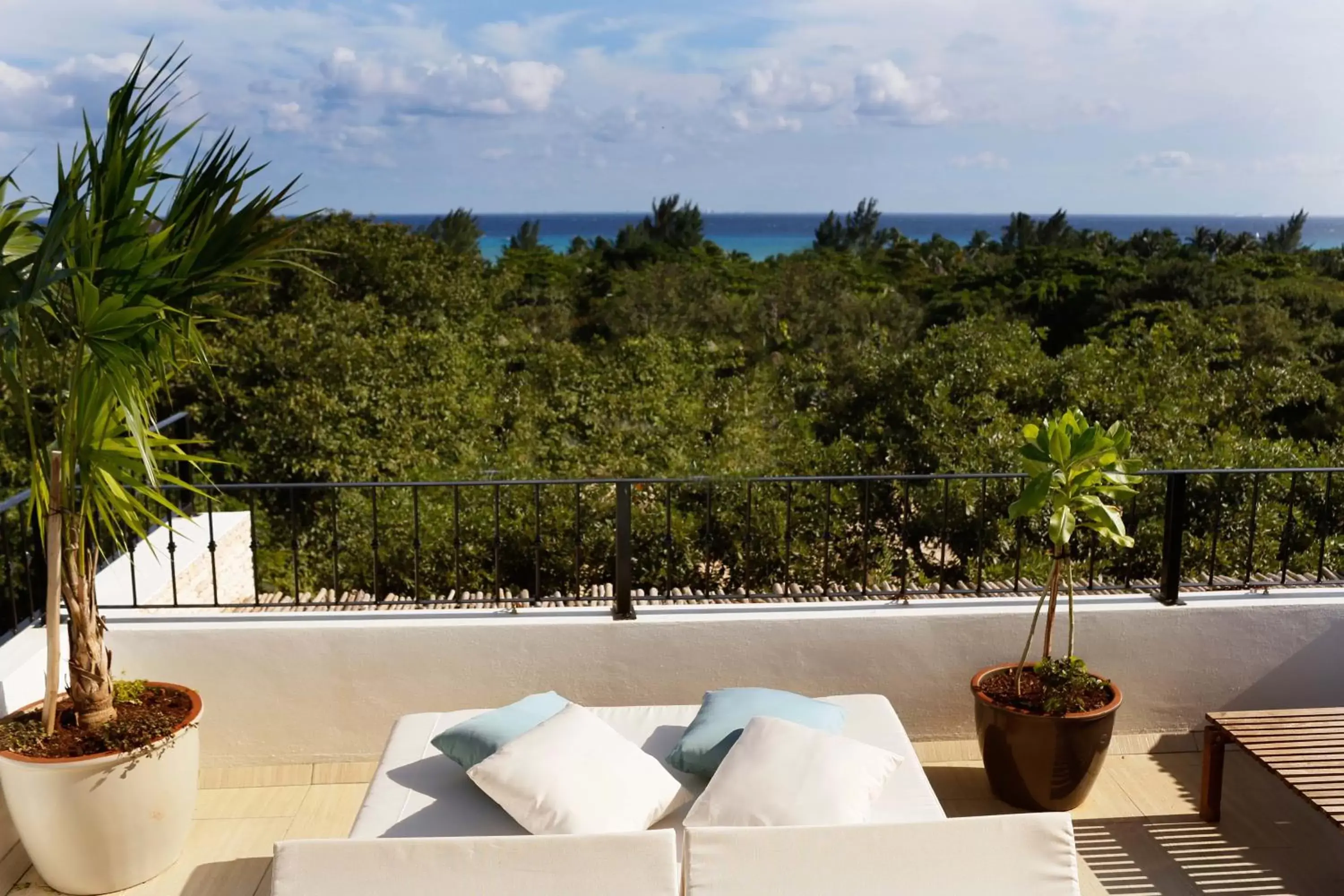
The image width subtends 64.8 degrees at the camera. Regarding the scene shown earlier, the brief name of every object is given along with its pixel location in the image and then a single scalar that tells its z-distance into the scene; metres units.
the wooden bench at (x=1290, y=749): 3.36
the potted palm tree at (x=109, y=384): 2.93
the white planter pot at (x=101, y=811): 3.21
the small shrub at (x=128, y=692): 3.56
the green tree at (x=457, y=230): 39.47
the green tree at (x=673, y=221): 44.84
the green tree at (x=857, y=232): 43.59
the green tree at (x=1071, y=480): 3.71
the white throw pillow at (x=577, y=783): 2.93
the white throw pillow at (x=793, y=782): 2.94
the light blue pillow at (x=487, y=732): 3.24
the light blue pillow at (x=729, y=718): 3.29
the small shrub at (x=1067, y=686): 3.77
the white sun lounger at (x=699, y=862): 2.31
